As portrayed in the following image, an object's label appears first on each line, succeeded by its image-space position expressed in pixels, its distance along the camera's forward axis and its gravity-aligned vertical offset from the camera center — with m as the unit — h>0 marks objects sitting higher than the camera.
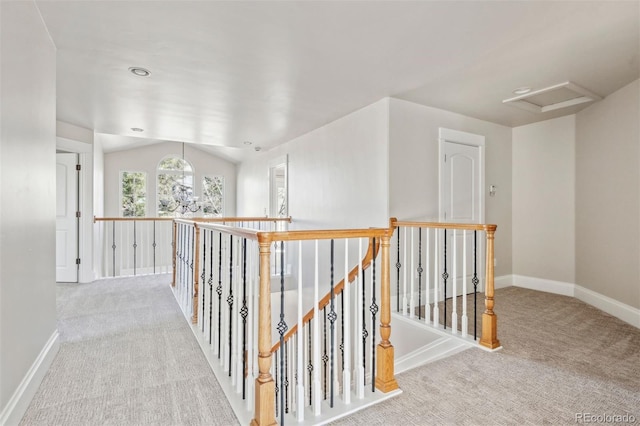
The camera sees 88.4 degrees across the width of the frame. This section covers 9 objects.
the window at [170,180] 8.34 +0.87
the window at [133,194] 7.93 +0.48
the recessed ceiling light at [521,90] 3.35 +1.27
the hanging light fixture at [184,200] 6.04 +0.25
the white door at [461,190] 4.09 +0.30
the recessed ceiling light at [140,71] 2.87 +1.26
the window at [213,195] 8.83 +0.50
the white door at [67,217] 4.86 -0.05
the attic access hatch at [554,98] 3.32 +1.27
